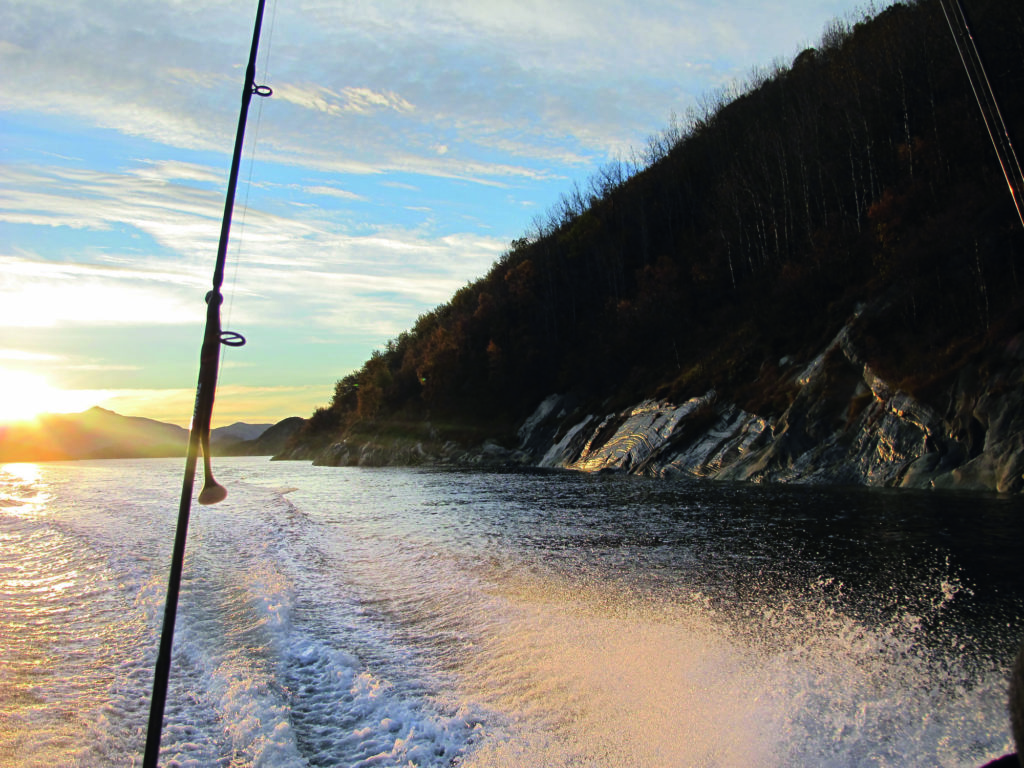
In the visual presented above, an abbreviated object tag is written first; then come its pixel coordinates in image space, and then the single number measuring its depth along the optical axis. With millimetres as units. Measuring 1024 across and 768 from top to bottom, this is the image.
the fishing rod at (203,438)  3400
